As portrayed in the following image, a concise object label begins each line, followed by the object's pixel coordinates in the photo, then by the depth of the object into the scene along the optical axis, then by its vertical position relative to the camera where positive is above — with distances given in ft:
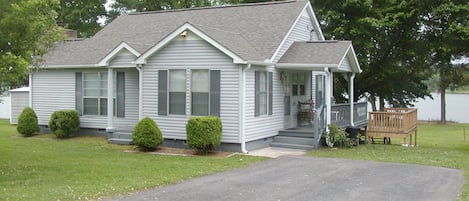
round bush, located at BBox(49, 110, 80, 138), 63.52 -2.64
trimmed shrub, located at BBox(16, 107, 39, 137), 67.15 -2.80
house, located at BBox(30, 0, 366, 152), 52.24 +3.25
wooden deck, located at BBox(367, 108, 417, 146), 64.90 -2.79
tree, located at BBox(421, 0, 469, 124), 72.02 +11.61
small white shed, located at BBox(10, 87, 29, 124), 86.88 +0.38
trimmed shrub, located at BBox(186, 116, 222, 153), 48.93 -2.89
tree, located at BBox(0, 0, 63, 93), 35.07 +5.07
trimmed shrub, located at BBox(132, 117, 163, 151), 51.47 -3.36
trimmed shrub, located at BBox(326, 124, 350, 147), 56.90 -3.96
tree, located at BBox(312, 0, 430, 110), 84.38 +12.08
